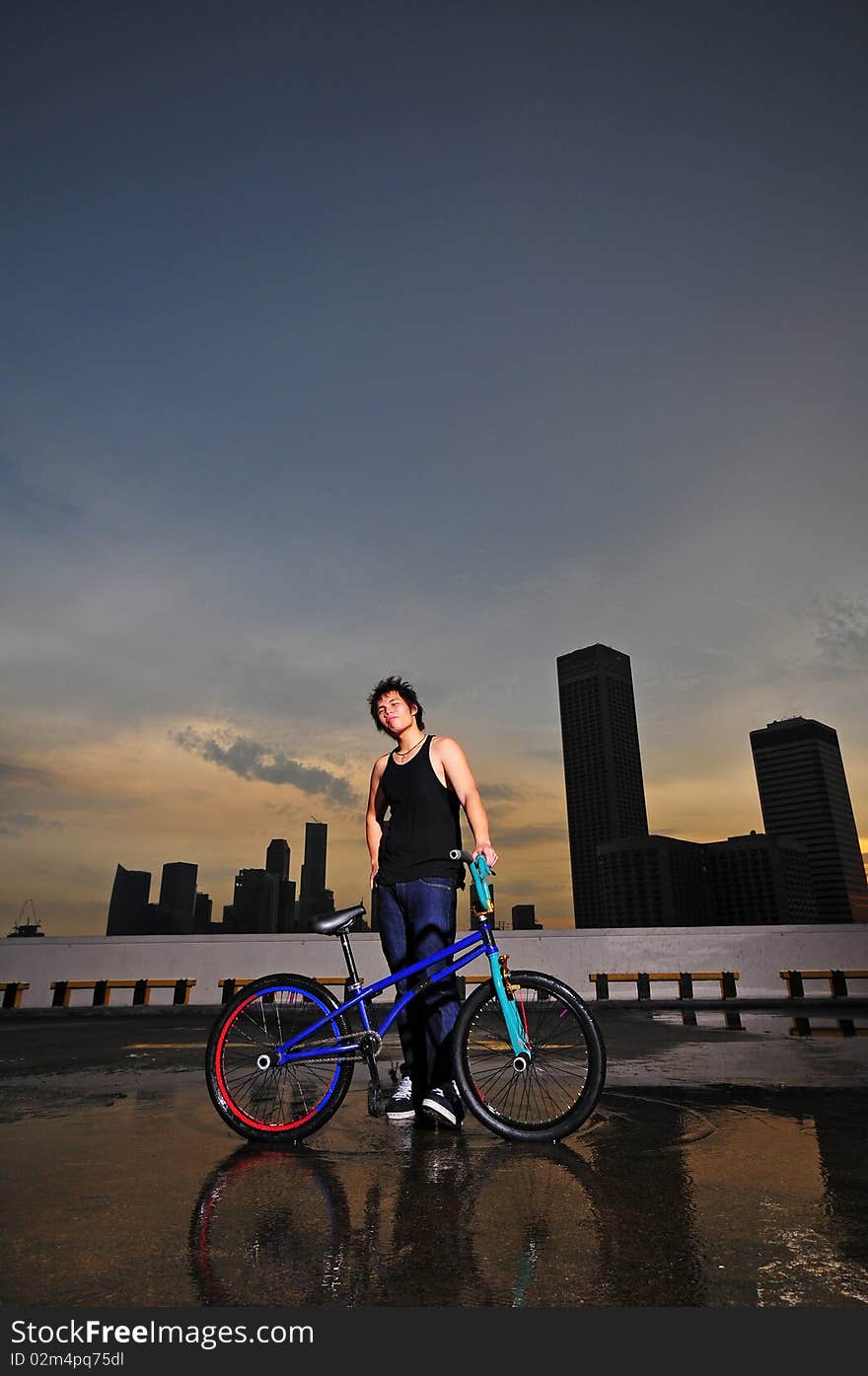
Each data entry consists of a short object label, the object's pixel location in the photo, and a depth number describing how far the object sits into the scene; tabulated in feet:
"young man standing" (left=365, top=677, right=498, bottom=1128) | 13.15
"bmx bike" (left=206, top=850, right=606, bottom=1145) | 11.82
